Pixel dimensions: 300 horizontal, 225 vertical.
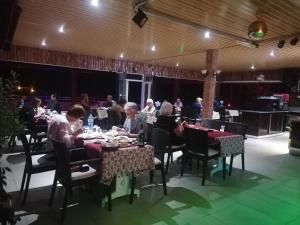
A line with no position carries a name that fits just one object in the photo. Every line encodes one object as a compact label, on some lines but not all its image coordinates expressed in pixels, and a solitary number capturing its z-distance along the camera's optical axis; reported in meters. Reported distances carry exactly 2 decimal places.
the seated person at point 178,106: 10.98
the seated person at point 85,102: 6.73
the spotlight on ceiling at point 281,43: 5.59
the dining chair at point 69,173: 2.67
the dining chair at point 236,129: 4.79
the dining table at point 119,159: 2.86
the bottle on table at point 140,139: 3.21
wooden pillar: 7.60
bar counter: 9.05
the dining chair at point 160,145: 3.53
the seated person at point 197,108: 9.98
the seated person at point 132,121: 4.40
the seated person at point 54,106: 8.21
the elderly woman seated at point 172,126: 4.60
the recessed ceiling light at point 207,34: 5.43
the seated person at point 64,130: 3.18
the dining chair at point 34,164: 3.05
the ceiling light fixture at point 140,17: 4.01
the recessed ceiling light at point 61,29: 5.83
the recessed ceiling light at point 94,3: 4.06
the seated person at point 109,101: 9.36
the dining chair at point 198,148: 4.05
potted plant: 1.67
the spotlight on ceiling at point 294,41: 5.27
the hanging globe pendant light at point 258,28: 4.34
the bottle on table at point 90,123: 4.46
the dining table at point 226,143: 4.33
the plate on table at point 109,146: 2.86
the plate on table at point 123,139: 3.34
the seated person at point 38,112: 5.95
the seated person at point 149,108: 7.78
